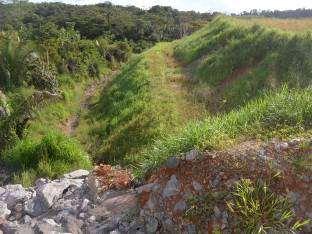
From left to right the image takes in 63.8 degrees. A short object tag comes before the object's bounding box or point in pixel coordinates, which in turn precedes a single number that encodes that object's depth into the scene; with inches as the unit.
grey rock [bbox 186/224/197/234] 96.5
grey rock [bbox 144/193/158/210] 103.0
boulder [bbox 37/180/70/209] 116.0
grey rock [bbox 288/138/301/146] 102.3
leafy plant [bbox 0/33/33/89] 326.9
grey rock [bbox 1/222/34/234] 106.8
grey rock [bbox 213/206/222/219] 95.1
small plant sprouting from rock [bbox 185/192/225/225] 96.2
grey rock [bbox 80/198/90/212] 110.5
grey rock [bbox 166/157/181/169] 106.6
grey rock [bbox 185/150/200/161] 105.0
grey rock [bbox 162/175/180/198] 102.3
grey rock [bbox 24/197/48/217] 114.8
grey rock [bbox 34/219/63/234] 104.7
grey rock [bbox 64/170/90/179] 133.1
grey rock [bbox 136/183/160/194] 106.0
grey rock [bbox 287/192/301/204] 93.5
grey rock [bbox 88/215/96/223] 106.5
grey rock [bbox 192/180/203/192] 99.7
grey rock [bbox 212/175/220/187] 98.6
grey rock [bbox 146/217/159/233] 100.3
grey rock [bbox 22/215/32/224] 111.7
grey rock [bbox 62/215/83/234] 104.8
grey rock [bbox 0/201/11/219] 114.5
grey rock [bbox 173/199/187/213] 99.0
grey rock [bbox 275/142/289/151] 101.6
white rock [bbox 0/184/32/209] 119.6
